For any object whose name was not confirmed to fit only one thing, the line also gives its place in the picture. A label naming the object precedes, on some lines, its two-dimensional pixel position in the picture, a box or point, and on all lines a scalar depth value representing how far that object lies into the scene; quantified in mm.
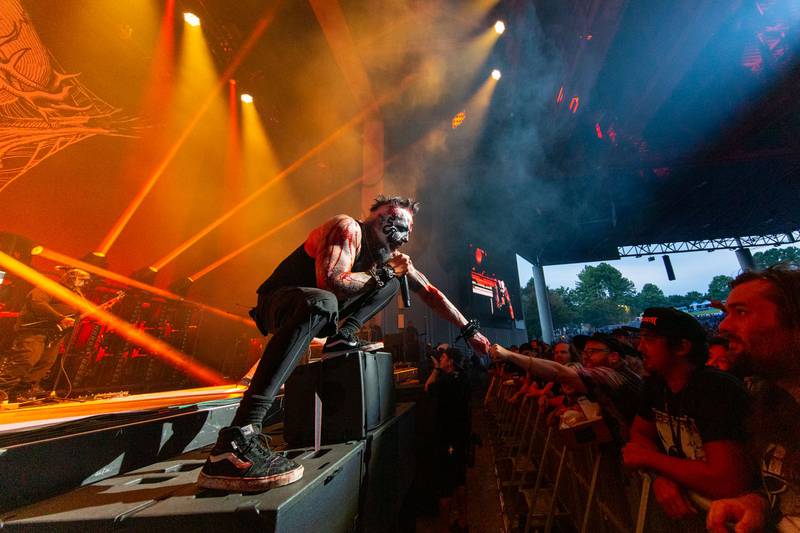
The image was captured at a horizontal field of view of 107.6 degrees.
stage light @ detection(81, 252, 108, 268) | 5234
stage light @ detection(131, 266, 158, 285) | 6139
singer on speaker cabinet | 1036
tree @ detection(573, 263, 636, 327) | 32062
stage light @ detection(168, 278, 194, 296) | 6852
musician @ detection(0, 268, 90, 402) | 4105
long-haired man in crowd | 969
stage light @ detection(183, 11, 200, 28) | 5242
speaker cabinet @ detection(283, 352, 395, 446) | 1621
